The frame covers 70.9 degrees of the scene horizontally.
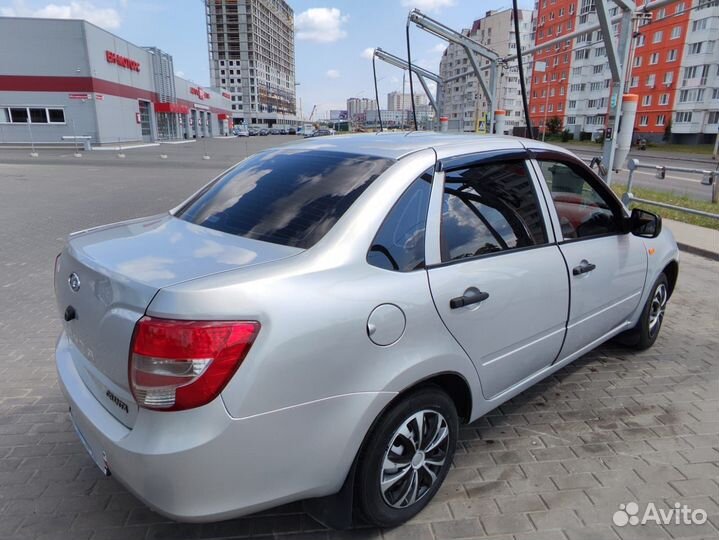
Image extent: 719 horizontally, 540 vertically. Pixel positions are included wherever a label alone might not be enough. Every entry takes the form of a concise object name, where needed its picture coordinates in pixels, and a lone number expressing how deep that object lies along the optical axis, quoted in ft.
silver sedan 5.78
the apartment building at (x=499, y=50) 337.68
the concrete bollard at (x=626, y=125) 33.30
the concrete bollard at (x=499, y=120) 59.76
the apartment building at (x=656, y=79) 181.37
